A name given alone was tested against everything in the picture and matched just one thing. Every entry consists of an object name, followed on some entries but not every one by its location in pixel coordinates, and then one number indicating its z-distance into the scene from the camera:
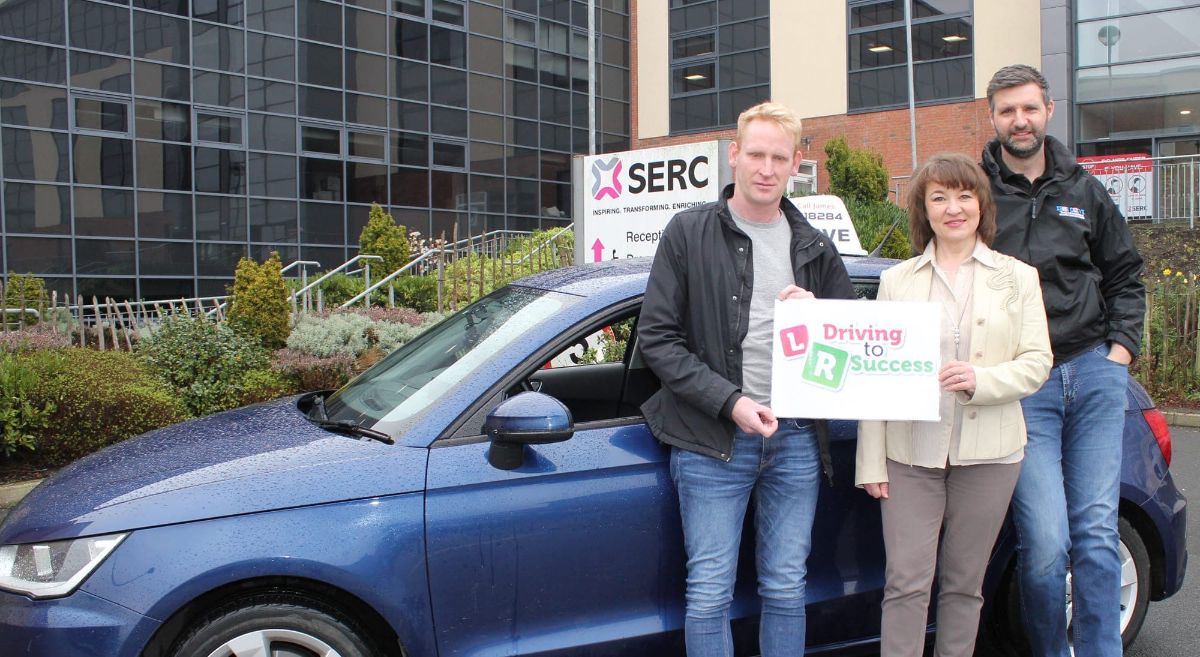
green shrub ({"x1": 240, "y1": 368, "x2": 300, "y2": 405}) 8.07
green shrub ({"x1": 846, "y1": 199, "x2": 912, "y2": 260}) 15.27
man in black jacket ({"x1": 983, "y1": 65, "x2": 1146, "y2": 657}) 3.11
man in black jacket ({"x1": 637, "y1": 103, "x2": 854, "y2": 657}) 2.81
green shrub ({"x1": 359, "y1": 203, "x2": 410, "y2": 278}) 18.20
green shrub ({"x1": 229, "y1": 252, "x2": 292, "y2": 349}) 8.98
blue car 2.60
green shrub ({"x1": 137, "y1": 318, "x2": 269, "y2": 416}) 7.95
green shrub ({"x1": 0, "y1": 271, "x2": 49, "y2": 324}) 10.30
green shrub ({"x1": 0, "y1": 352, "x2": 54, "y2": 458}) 6.29
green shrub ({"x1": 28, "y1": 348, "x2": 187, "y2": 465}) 6.54
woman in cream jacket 2.91
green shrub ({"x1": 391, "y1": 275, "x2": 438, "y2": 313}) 15.30
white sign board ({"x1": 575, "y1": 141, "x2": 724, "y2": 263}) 8.17
